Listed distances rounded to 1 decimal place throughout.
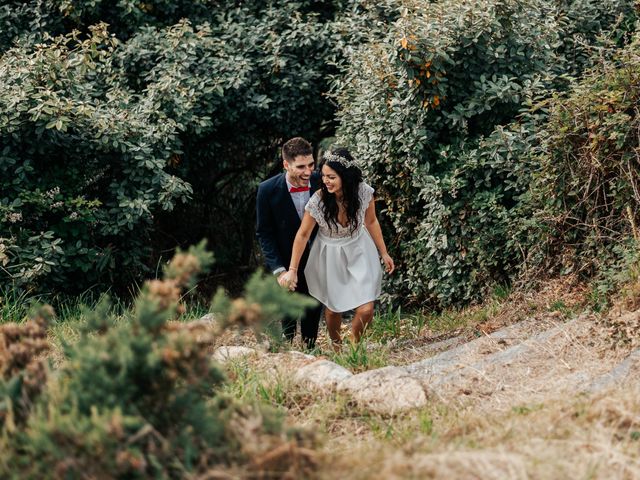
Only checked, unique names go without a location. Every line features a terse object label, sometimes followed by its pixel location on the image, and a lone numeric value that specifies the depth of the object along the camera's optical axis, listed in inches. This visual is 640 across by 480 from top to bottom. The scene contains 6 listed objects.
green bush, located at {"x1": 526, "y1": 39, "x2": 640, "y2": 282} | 242.5
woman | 247.0
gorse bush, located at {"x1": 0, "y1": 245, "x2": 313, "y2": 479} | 112.8
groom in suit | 261.6
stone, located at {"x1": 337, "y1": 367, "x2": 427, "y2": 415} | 176.2
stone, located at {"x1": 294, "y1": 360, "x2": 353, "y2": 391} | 186.7
